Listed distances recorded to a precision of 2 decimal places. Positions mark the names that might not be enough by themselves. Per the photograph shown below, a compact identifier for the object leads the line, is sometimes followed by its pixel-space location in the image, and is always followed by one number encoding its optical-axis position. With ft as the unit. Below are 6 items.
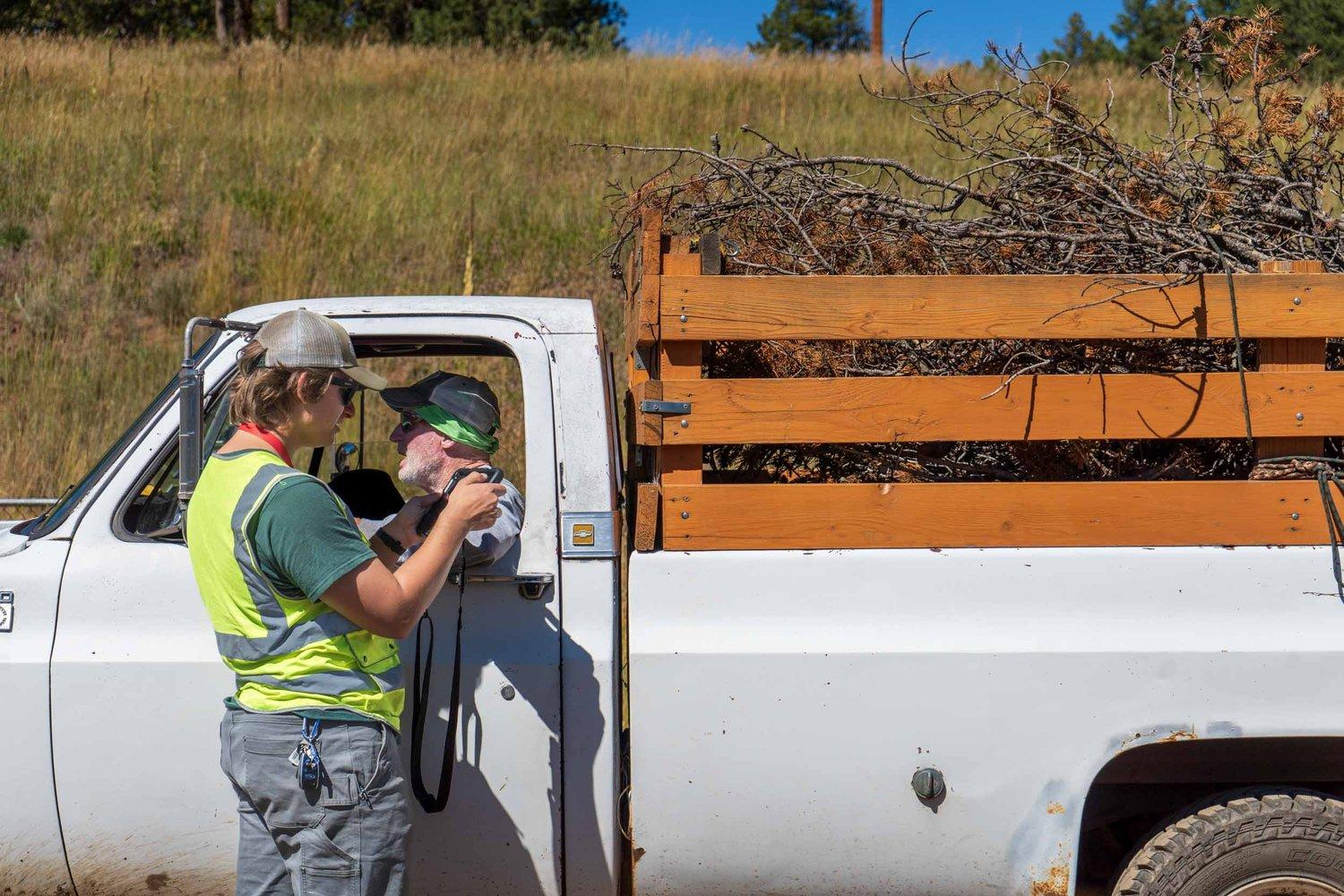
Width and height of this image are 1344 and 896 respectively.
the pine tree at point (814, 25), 117.08
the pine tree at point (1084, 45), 93.45
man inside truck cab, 8.91
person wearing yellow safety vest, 7.28
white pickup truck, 8.40
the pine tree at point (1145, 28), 90.58
